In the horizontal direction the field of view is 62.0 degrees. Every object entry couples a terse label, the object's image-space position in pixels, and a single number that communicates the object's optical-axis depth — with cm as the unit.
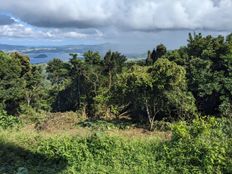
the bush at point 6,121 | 522
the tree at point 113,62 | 1613
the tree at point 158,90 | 914
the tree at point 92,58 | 1755
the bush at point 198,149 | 373
